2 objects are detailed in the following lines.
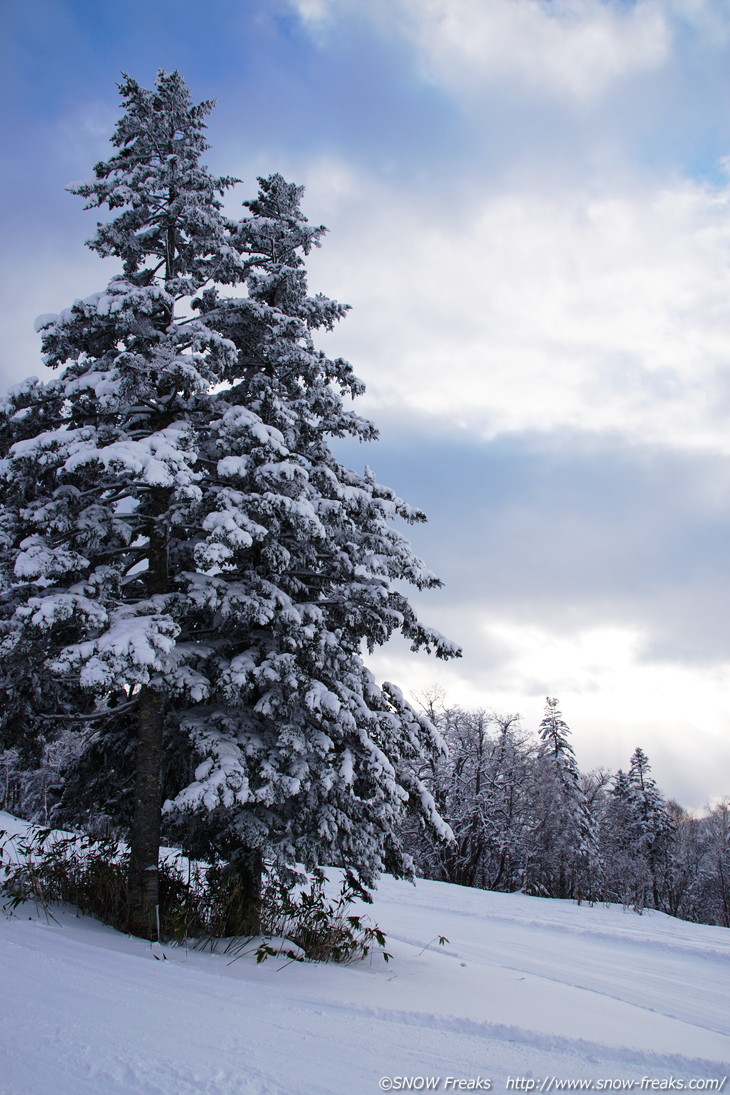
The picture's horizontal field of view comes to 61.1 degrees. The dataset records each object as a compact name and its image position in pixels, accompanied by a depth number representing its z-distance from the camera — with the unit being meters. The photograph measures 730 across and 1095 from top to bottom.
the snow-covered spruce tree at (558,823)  39.06
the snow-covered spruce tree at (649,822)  44.78
